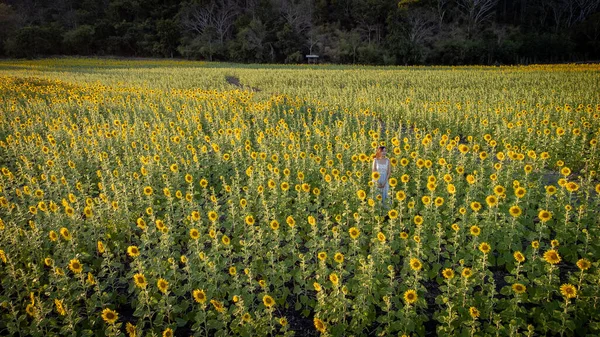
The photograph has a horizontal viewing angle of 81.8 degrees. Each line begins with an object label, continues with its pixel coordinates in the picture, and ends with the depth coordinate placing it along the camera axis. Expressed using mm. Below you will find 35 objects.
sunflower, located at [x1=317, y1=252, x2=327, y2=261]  3168
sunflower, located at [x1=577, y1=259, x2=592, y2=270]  2926
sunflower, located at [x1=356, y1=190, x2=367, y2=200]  4311
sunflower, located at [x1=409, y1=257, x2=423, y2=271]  3117
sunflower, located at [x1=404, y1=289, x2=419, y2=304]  2783
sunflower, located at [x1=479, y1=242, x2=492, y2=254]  3246
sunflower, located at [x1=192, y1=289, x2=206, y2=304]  2789
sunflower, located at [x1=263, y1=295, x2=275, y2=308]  2697
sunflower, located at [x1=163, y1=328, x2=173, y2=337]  2463
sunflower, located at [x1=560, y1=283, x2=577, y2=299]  2659
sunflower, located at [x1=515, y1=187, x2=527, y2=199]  4182
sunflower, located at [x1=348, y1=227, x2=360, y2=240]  3615
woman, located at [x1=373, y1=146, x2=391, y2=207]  5381
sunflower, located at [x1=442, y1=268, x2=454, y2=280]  3123
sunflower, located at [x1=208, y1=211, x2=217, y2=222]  3934
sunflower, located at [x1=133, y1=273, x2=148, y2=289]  2932
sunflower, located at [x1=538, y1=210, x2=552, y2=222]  3711
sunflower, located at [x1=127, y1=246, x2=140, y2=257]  3240
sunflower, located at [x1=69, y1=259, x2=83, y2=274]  3110
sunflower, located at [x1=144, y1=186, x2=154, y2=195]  4855
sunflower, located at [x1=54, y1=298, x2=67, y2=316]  2784
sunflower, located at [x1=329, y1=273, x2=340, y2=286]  2837
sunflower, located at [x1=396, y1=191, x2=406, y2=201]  4355
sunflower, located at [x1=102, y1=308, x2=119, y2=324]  2685
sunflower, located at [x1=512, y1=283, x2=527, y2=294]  2960
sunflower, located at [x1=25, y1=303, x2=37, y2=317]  2854
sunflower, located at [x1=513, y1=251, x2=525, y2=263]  3100
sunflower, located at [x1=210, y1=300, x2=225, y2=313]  2815
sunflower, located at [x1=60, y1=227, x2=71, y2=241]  3660
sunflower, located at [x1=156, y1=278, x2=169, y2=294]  2967
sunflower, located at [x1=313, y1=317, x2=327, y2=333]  2389
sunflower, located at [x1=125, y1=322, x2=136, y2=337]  2523
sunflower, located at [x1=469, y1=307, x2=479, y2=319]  2639
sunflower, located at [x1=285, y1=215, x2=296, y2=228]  3904
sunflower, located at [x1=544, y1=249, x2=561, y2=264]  3021
